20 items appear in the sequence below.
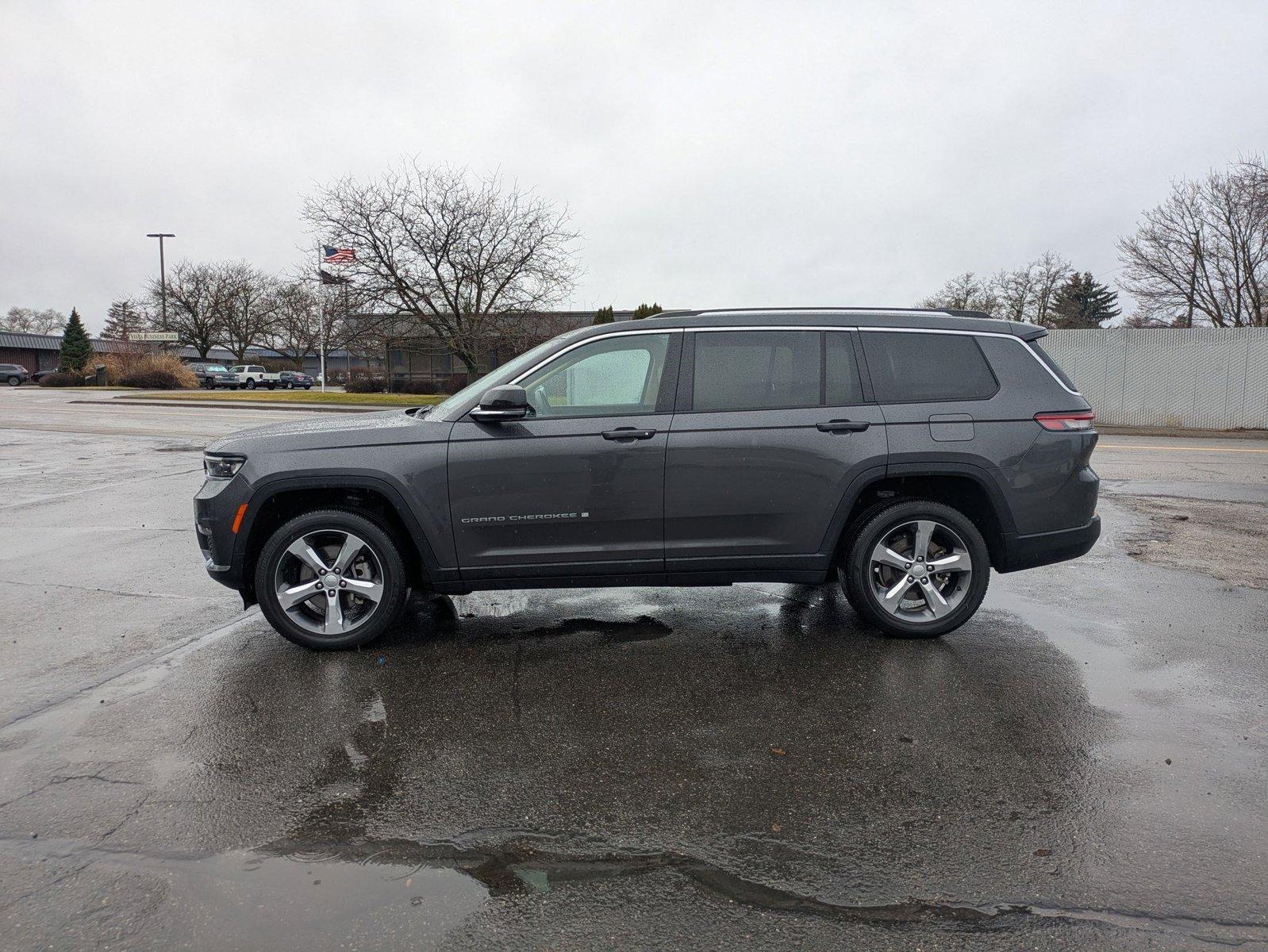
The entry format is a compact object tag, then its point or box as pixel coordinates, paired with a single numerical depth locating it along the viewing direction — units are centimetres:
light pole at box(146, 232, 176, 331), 6397
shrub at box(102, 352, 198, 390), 5019
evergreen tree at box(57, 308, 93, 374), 5872
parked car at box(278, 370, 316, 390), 6611
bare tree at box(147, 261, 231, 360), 7025
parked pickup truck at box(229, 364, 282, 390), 6094
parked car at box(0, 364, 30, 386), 6237
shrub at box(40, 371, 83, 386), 5338
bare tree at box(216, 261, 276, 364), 7144
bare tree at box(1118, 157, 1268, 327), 3186
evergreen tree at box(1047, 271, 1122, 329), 6131
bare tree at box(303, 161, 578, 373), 3344
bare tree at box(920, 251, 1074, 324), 6078
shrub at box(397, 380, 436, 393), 4766
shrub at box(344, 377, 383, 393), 4741
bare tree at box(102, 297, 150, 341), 7725
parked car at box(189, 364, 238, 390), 5881
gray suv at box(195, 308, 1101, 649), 476
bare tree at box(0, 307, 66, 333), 10556
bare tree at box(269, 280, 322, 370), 6738
